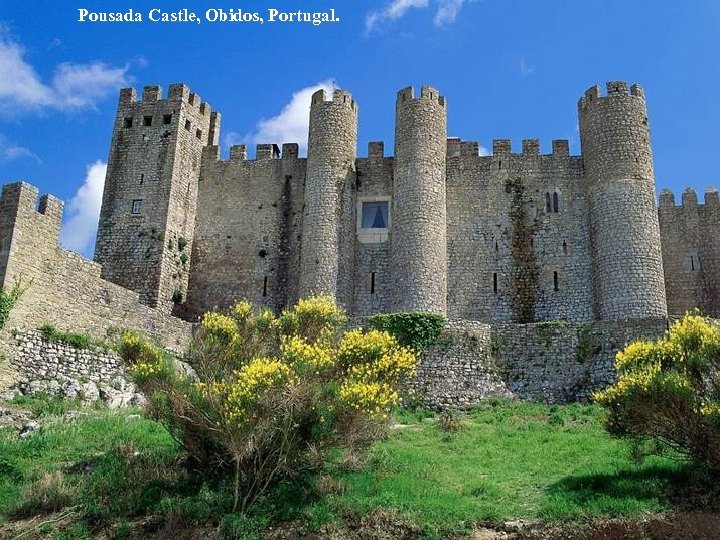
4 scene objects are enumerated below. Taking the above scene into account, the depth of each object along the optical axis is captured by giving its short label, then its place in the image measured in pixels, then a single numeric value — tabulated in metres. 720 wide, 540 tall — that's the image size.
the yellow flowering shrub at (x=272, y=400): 14.54
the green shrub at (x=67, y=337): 22.33
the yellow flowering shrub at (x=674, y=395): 14.84
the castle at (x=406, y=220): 30.36
